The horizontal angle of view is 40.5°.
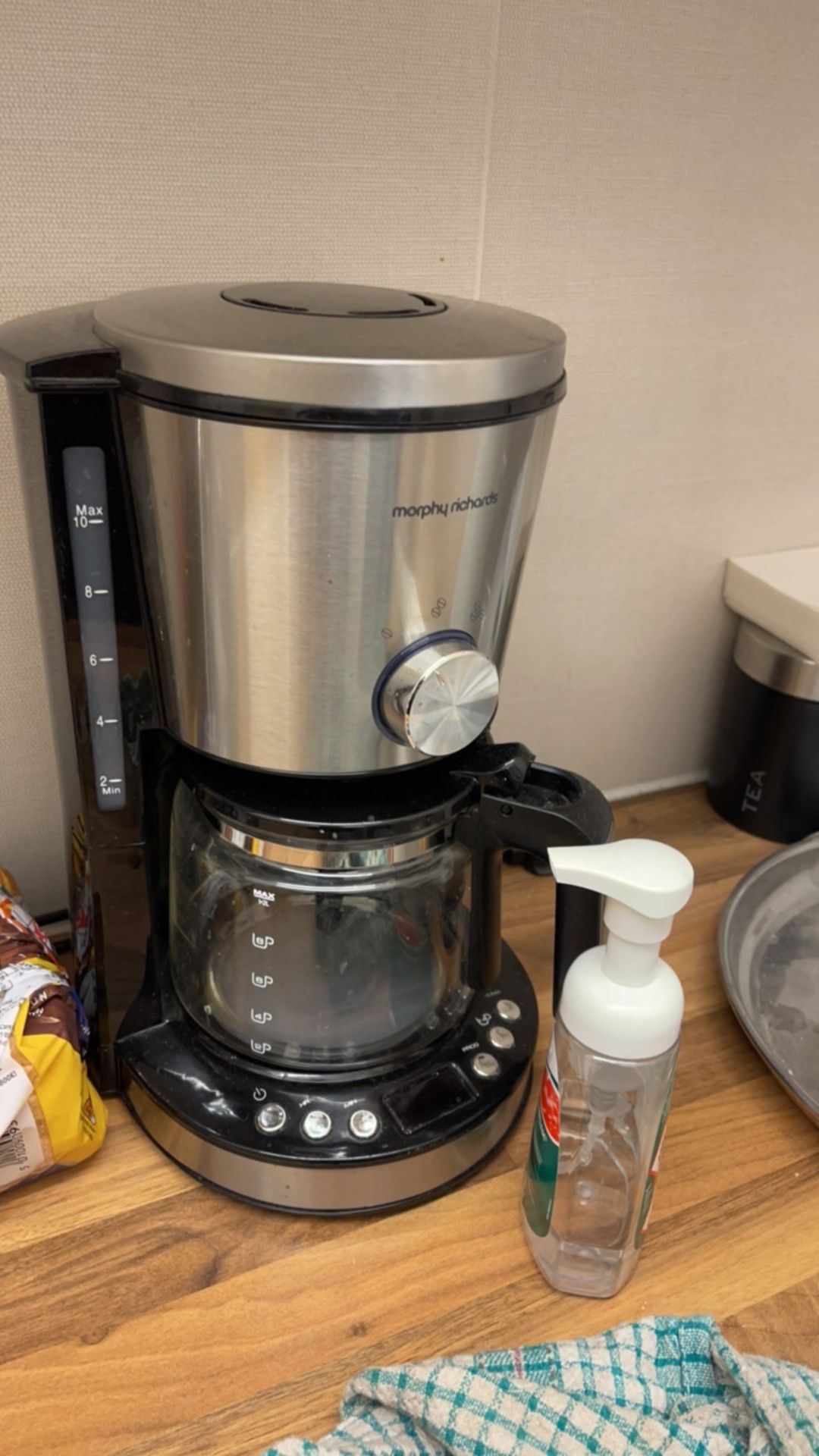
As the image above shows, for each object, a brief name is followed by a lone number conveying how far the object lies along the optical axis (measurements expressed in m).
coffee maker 0.46
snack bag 0.57
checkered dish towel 0.50
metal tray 0.73
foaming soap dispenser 0.49
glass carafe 0.59
